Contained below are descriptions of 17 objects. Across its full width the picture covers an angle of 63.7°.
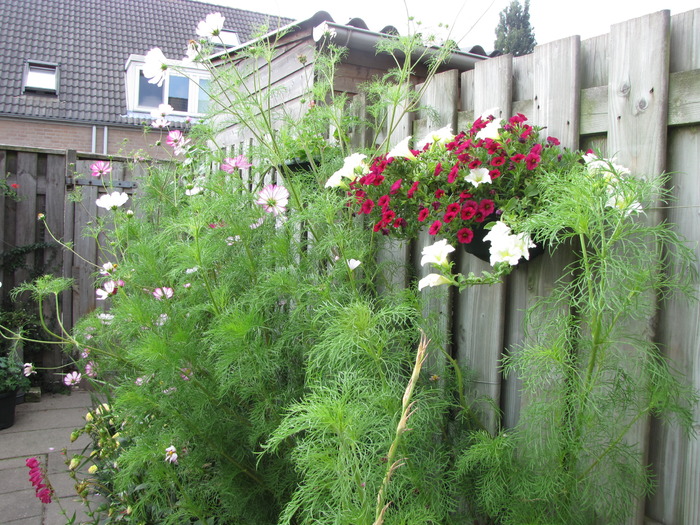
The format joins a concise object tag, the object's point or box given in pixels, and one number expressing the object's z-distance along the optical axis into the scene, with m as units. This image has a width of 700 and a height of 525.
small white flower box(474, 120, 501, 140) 1.71
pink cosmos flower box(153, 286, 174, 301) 2.51
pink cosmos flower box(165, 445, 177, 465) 2.18
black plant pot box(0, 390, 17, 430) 4.33
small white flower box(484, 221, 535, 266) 1.57
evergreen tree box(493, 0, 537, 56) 27.34
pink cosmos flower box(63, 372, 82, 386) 3.35
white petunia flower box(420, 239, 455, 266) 1.66
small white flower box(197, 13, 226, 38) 2.35
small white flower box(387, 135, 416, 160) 1.91
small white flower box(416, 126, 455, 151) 1.92
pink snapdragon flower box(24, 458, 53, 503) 2.35
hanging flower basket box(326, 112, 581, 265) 1.68
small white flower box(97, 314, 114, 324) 3.04
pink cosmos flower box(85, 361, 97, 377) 3.42
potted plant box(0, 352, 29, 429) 4.34
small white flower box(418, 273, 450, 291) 1.65
